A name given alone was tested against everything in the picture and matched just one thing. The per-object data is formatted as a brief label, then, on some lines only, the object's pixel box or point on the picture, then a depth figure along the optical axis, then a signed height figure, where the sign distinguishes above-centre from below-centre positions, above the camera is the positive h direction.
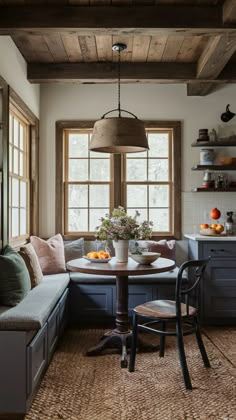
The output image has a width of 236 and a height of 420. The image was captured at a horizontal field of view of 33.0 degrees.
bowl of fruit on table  3.50 -0.46
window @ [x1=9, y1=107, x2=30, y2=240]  4.11 +0.34
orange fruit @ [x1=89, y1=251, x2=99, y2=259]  3.58 -0.44
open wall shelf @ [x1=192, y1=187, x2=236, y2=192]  4.95 +0.21
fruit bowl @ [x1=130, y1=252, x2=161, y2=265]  3.35 -0.44
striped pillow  3.55 -0.51
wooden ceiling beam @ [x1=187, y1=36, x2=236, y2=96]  3.63 +1.48
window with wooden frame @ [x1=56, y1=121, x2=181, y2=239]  5.18 +0.30
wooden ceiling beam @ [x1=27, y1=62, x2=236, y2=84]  4.55 +1.54
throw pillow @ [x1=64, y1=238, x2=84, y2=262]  4.80 -0.53
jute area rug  2.47 -1.28
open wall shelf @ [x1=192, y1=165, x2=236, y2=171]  4.91 +0.48
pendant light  3.14 +0.58
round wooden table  3.12 -0.67
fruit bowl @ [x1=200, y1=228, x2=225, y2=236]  4.67 -0.31
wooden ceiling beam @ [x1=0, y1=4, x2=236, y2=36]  3.22 +1.53
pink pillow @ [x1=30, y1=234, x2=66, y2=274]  4.36 -0.56
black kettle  5.04 +1.15
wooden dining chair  2.85 -0.82
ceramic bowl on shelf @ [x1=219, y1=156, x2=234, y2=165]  4.94 +0.57
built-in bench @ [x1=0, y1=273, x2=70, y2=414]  2.43 -0.93
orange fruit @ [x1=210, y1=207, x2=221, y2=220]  4.93 -0.10
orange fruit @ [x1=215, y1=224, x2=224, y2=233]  4.70 -0.27
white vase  3.46 -0.39
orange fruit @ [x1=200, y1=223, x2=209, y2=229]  4.83 -0.24
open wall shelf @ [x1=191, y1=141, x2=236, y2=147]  4.95 +0.78
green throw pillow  2.88 -0.56
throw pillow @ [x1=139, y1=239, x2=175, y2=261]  4.75 -0.49
